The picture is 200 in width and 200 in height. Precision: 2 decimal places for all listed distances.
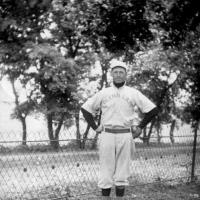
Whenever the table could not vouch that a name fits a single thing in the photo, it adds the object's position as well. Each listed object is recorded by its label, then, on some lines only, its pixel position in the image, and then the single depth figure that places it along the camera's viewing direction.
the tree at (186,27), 6.76
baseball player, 4.97
